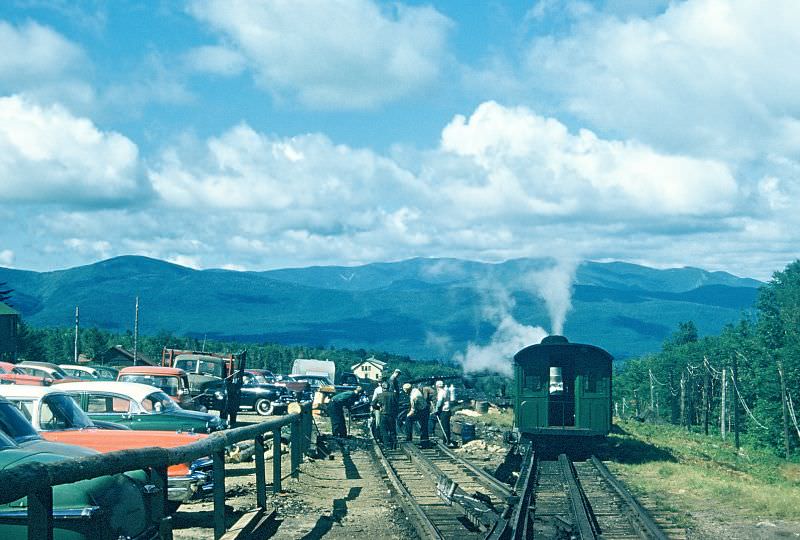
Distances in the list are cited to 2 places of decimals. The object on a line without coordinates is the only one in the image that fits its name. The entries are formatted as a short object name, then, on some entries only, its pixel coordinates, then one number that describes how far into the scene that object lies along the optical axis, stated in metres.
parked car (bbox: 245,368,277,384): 49.04
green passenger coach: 23.86
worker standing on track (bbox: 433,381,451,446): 25.88
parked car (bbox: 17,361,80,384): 30.44
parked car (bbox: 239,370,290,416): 35.84
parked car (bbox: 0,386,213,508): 11.73
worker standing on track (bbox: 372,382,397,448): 23.55
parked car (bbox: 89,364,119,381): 37.26
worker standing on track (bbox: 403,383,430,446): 23.83
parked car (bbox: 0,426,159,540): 6.24
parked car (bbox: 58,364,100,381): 33.18
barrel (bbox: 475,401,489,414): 46.63
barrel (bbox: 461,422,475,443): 27.21
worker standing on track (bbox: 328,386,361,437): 24.97
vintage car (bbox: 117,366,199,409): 24.17
